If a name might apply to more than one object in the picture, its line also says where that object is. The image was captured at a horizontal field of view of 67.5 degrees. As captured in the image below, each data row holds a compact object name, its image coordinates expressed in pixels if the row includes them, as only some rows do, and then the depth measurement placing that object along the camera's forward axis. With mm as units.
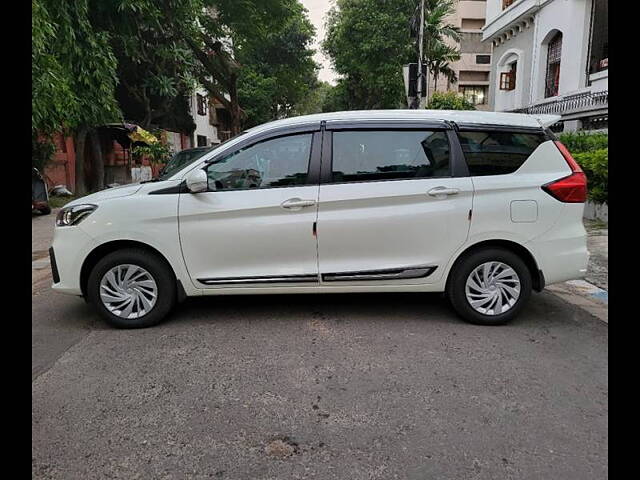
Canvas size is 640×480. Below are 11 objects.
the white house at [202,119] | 30133
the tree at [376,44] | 26766
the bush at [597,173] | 8766
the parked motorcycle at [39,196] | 10625
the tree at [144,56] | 14219
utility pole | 10289
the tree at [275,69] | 31391
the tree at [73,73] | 8461
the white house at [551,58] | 15719
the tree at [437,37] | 26609
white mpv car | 4129
